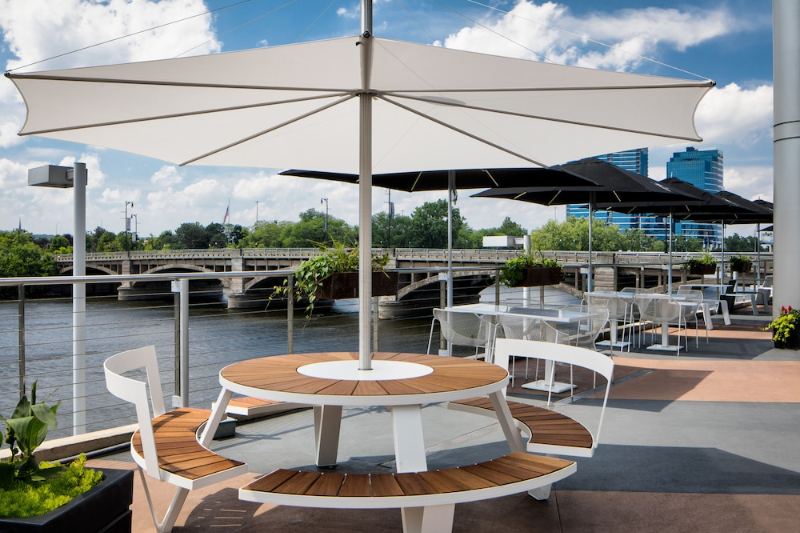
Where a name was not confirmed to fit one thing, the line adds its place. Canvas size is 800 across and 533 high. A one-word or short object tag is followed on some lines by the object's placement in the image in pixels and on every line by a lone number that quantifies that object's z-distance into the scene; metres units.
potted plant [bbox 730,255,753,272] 14.76
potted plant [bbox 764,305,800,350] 7.87
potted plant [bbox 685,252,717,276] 12.20
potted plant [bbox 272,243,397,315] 4.43
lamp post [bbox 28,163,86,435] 4.10
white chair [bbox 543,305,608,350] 5.56
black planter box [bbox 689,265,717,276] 12.16
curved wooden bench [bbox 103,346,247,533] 2.23
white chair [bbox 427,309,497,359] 5.74
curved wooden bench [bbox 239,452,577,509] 2.02
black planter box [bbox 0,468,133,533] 1.73
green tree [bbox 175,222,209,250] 104.31
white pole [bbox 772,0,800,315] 7.98
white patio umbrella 2.30
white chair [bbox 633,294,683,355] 7.87
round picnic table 2.38
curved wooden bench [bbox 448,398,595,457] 2.55
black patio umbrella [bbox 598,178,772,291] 10.70
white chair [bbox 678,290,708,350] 8.16
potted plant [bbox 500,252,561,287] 6.54
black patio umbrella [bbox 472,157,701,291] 7.21
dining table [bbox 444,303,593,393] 5.50
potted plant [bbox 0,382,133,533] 1.76
